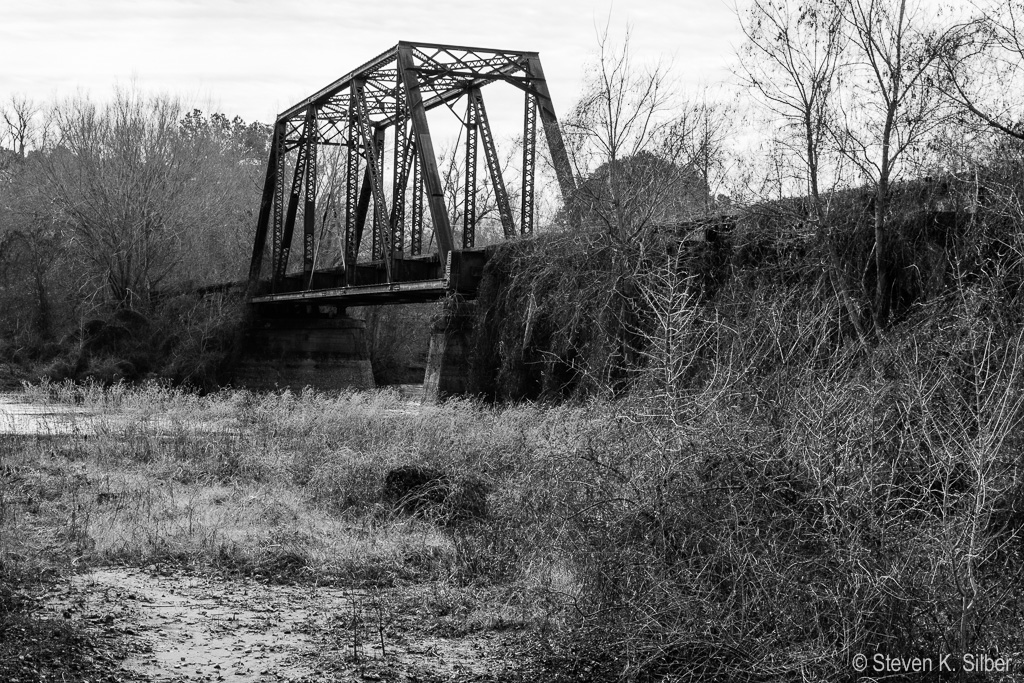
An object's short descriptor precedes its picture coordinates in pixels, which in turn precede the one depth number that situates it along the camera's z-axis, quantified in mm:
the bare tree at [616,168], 18812
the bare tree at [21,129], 62750
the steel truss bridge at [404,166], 23406
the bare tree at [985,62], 13782
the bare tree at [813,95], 15375
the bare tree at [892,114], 14492
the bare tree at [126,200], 39406
